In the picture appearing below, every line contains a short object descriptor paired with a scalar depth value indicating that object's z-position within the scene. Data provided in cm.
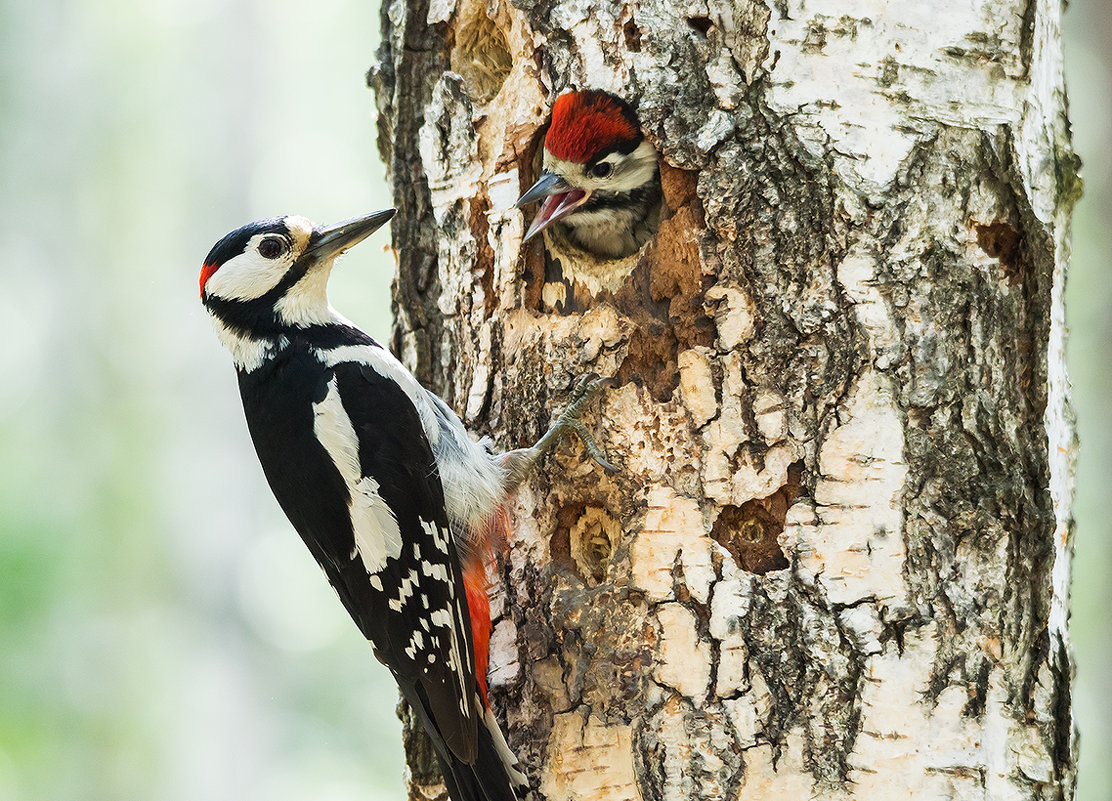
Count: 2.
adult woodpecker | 482
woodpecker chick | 475
